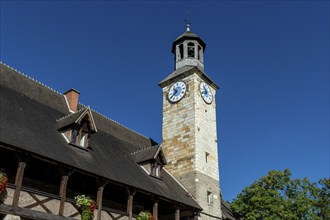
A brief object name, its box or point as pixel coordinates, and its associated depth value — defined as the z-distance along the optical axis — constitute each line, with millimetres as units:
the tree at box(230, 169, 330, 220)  25734
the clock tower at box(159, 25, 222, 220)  22688
